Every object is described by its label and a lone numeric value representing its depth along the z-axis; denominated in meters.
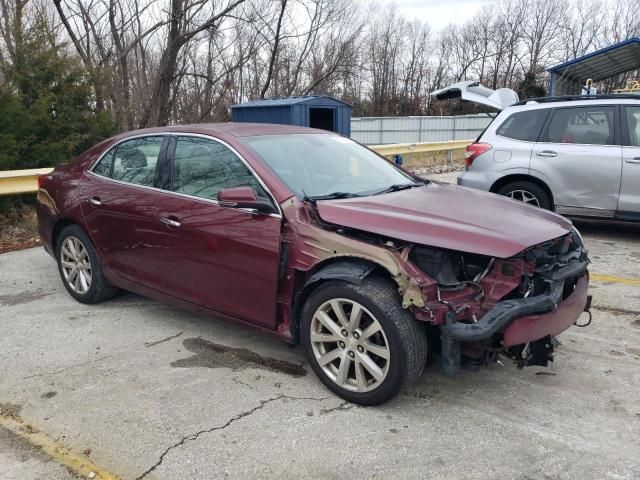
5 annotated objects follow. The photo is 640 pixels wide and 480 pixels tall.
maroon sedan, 2.90
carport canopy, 14.38
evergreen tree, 8.30
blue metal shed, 10.85
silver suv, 6.23
